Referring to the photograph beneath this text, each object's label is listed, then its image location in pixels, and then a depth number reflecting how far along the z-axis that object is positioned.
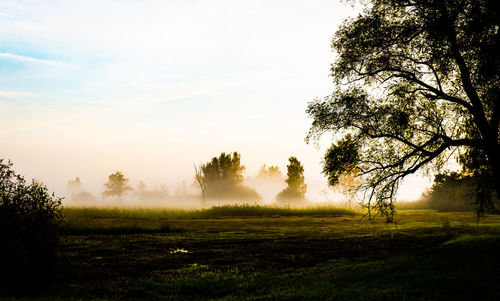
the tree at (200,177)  98.81
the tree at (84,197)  185.12
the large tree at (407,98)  16.66
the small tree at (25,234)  13.26
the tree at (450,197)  56.69
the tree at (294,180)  96.72
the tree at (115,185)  152.75
